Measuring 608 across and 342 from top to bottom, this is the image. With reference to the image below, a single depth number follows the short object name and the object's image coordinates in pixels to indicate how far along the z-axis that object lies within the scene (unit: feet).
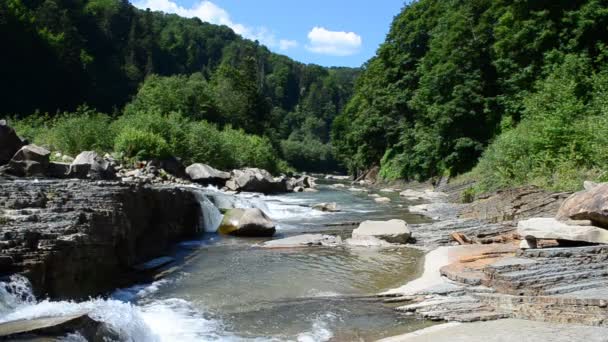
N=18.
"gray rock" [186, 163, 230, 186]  115.14
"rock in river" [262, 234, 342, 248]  55.93
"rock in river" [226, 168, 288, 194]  118.83
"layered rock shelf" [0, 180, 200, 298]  30.19
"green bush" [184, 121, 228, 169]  134.62
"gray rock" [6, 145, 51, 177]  68.85
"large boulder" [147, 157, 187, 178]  111.34
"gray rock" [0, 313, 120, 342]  20.02
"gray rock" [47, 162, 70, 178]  72.13
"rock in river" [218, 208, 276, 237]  64.44
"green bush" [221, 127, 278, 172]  154.71
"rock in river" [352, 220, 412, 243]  56.65
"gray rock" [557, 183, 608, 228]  36.63
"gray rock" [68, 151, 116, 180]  74.79
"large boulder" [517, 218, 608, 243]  36.70
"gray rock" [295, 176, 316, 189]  161.77
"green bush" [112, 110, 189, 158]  122.93
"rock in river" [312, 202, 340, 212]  92.32
